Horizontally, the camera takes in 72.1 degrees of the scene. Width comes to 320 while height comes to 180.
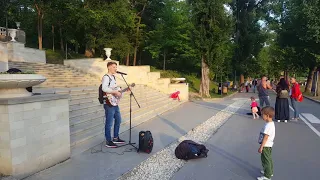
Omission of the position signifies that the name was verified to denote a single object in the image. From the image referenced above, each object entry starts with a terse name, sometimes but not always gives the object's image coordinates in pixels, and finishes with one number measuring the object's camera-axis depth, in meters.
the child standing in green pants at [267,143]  3.60
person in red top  8.57
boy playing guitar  4.75
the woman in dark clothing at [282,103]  8.19
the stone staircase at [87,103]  5.51
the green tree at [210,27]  15.72
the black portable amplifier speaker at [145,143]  4.72
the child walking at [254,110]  8.88
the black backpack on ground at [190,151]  4.46
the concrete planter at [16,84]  3.40
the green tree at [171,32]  23.46
